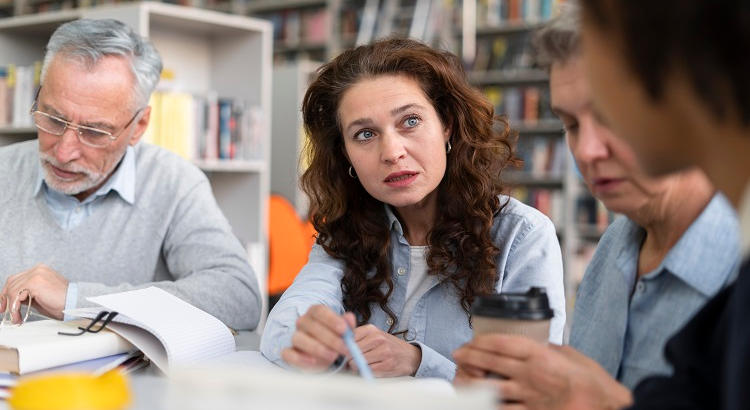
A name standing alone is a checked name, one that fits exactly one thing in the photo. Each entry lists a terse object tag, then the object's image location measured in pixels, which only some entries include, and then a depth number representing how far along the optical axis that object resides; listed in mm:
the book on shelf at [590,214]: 5422
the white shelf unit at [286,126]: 5023
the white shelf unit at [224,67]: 3479
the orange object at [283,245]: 4086
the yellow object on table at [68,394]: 666
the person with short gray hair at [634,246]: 1009
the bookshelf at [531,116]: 5488
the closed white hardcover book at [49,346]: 1149
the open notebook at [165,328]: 1275
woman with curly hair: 1559
